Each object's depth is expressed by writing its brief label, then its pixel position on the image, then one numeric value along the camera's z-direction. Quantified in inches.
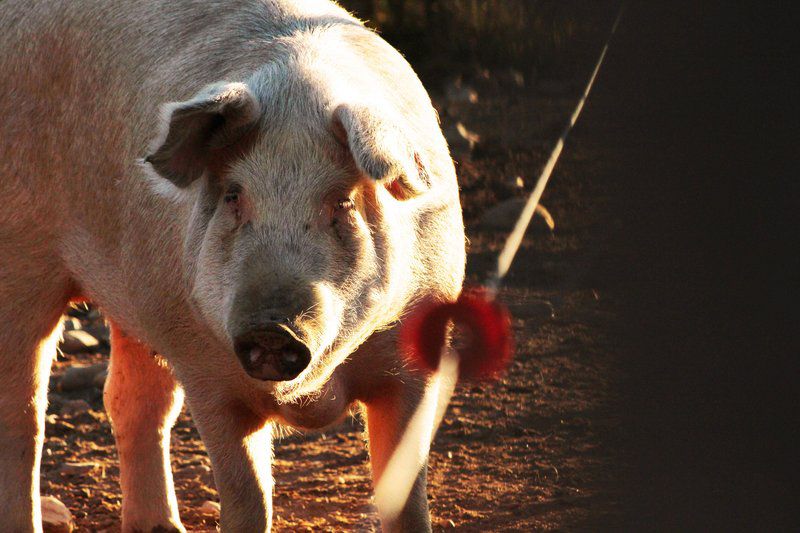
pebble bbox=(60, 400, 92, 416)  491.5
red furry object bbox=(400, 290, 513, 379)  248.4
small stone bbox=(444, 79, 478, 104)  821.9
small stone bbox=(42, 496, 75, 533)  358.9
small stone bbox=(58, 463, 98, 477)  428.6
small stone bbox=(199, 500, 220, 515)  386.3
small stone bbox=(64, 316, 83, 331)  598.9
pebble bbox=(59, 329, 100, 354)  565.9
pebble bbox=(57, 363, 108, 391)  512.4
